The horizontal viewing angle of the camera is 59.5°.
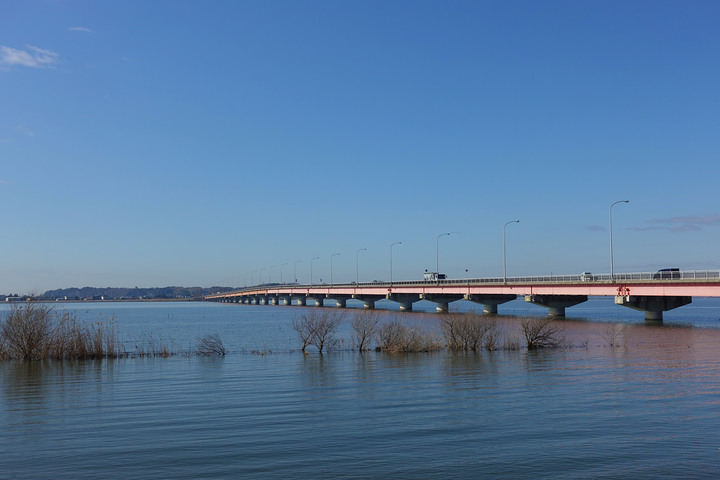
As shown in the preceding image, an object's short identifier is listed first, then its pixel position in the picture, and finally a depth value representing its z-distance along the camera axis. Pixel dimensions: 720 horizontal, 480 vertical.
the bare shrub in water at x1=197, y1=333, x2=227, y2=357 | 44.97
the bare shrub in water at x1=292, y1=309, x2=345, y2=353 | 44.84
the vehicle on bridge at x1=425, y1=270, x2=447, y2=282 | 152.73
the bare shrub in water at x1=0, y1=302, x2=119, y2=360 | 39.34
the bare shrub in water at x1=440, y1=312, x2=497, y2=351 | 42.81
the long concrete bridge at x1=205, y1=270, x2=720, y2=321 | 69.81
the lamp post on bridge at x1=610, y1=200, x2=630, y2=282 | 82.38
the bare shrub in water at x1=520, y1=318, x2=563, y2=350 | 43.56
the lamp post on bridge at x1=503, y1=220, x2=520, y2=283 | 106.12
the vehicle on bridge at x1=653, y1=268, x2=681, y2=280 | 73.12
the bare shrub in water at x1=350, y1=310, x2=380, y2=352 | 44.36
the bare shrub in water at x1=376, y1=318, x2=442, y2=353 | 42.22
